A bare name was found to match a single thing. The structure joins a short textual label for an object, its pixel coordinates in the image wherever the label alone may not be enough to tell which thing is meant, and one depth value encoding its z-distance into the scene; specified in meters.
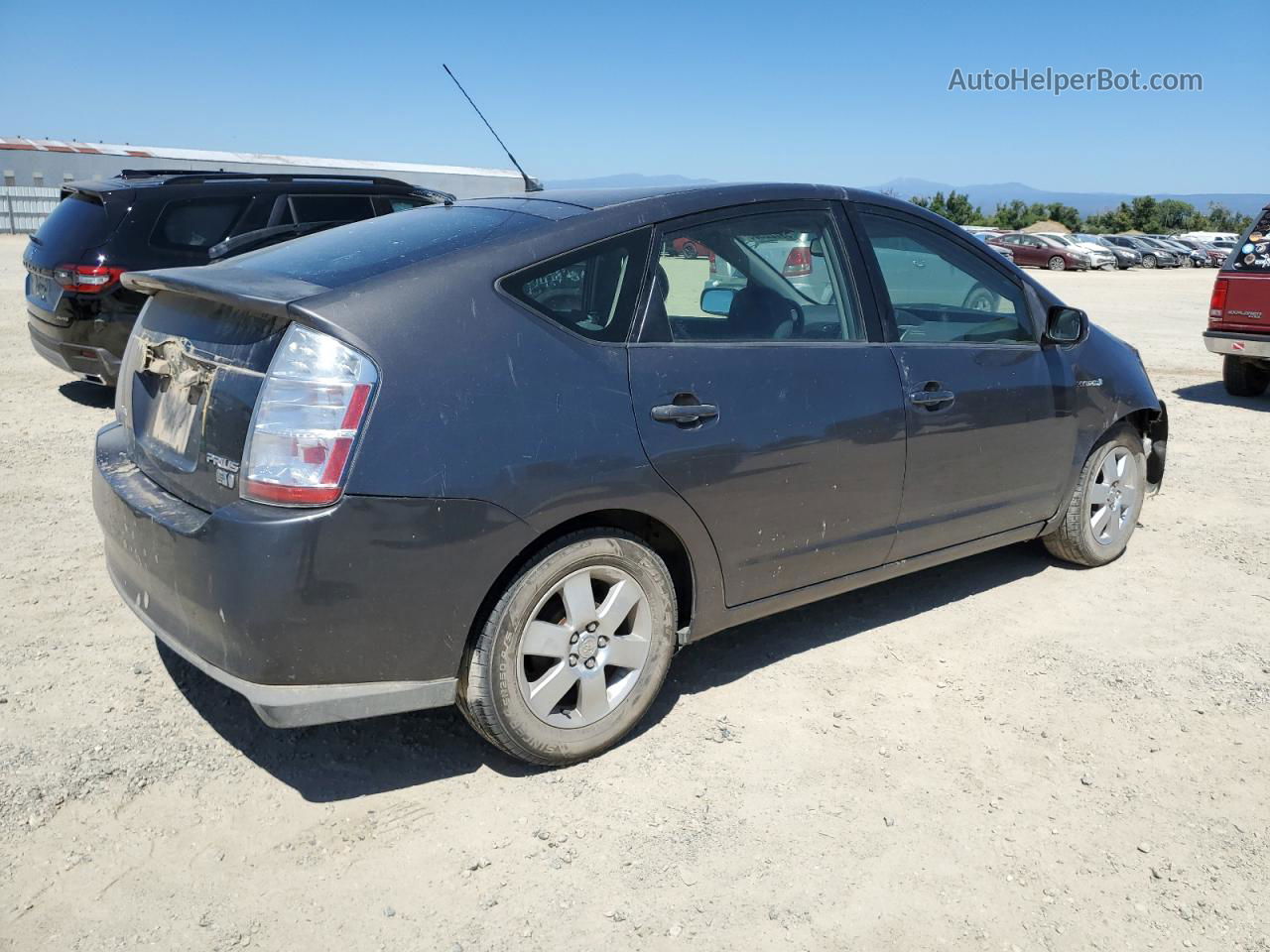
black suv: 7.73
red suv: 9.45
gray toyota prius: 2.76
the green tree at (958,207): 73.38
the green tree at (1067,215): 73.94
